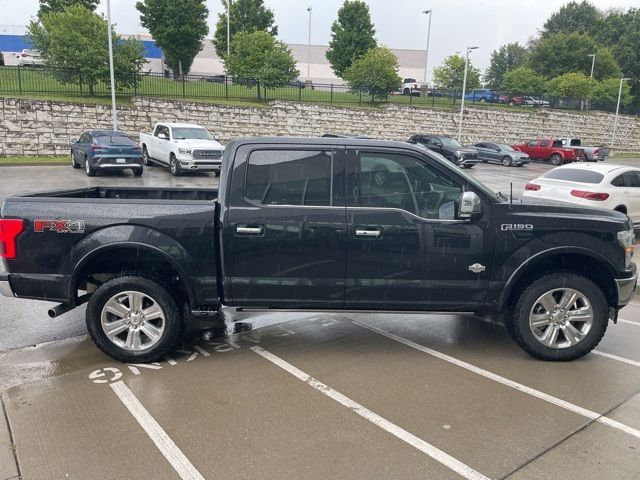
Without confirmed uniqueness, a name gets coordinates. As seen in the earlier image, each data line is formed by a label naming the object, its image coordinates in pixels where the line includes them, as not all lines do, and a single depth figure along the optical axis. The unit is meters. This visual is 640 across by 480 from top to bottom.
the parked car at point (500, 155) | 32.97
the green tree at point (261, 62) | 34.91
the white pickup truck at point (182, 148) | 19.86
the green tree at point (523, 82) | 50.00
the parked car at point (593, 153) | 35.41
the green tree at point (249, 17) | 53.97
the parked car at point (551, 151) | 35.31
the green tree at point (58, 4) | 39.47
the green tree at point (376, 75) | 39.69
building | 75.62
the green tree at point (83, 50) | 28.66
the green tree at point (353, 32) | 52.62
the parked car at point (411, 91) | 47.40
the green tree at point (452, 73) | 51.16
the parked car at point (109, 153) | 19.14
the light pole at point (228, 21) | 49.59
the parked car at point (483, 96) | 50.81
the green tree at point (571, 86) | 50.41
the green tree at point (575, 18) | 85.12
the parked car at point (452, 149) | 29.83
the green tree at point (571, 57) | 65.50
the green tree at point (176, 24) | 42.81
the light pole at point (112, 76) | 25.25
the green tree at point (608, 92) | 52.81
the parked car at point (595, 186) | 10.85
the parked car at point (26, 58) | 48.26
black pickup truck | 4.79
